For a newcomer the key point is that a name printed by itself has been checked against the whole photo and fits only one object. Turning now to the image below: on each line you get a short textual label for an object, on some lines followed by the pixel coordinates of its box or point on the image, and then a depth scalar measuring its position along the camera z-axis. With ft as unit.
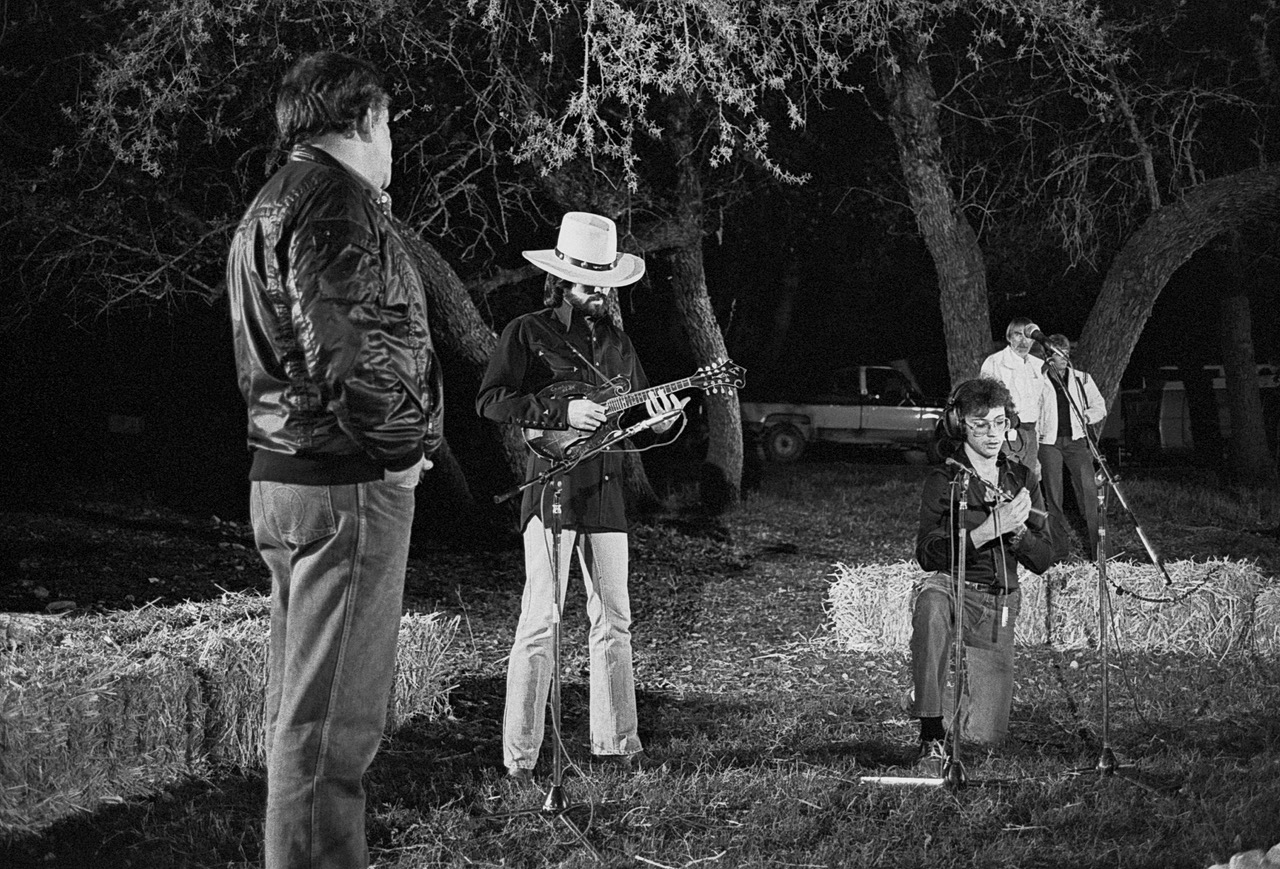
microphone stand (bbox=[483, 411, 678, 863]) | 15.56
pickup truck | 80.07
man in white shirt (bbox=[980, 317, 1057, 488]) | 36.11
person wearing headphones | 19.11
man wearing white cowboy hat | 17.60
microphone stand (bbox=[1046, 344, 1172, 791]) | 17.72
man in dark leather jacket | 11.00
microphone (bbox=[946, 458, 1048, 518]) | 18.83
